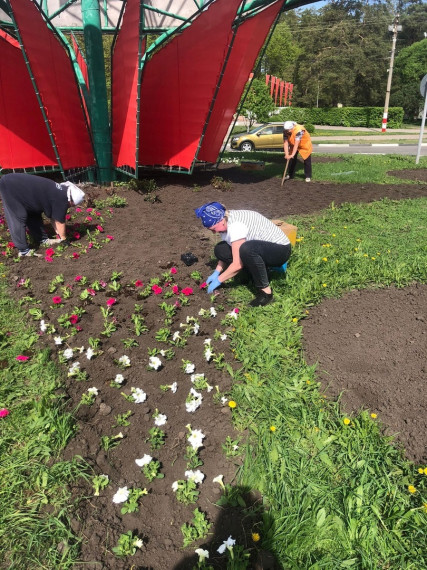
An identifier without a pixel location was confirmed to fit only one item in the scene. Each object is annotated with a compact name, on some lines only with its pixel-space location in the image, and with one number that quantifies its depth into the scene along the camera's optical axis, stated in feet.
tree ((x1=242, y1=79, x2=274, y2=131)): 76.62
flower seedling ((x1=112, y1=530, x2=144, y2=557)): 5.79
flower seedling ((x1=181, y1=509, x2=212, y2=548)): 6.03
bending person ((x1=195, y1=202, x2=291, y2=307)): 10.36
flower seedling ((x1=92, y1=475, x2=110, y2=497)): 6.63
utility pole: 95.86
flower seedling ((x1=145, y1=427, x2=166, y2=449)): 7.54
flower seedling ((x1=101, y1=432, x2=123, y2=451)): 7.43
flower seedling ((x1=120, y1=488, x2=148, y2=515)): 6.36
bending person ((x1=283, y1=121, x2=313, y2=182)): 27.96
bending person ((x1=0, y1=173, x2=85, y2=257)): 14.32
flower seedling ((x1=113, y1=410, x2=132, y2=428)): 7.97
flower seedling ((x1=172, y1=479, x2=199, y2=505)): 6.58
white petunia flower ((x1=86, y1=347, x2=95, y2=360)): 9.58
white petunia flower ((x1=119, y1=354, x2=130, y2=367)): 9.37
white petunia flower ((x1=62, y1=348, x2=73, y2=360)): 9.59
